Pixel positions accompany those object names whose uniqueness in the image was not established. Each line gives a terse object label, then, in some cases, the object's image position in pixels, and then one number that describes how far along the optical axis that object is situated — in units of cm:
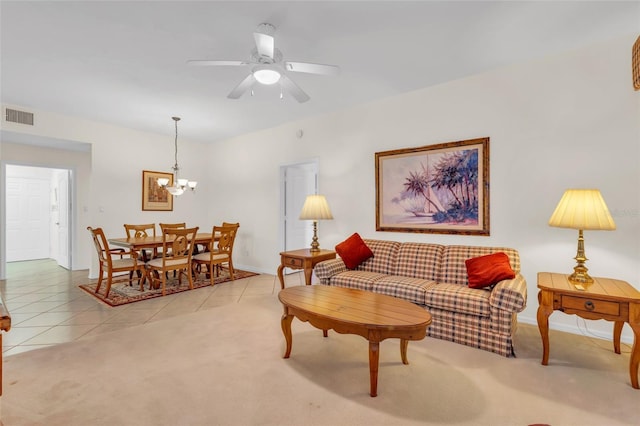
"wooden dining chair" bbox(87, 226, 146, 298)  405
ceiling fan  219
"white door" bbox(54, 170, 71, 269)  614
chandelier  478
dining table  416
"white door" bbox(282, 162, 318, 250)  553
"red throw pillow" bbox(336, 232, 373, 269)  370
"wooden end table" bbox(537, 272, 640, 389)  202
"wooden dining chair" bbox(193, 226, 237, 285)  485
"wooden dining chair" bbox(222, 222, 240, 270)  511
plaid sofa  243
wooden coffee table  190
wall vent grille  426
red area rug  397
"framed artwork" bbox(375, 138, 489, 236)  334
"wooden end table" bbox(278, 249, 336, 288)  381
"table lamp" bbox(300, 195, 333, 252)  411
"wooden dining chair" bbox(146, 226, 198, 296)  417
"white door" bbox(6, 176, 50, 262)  689
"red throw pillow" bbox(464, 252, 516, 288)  267
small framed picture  574
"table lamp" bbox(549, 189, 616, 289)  226
